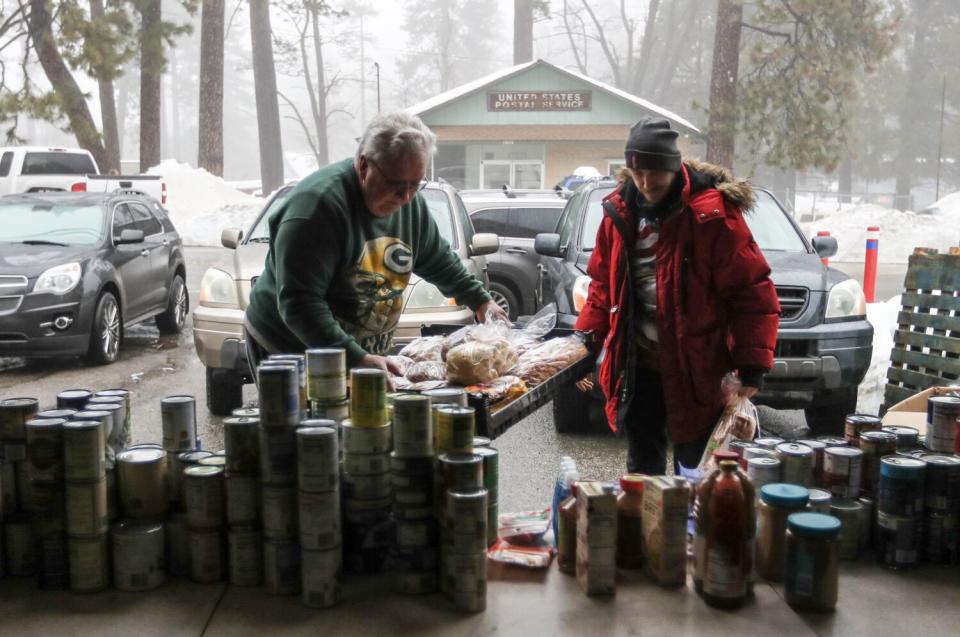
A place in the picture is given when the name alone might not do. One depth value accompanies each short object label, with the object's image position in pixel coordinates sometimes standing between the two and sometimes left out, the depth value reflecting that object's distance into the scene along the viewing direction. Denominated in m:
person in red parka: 3.85
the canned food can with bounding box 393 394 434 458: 2.74
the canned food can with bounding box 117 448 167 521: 2.81
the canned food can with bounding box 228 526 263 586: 2.76
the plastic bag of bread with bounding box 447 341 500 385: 4.04
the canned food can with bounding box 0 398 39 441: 2.86
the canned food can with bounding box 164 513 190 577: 2.83
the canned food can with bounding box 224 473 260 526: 2.75
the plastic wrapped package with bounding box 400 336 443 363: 4.42
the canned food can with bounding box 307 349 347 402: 3.08
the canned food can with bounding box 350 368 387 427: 2.80
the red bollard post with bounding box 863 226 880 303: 15.52
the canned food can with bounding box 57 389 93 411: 3.14
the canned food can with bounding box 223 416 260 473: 2.75
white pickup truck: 22.09
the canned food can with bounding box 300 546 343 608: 2.67
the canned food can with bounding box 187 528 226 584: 2.77
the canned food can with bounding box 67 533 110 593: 2.73
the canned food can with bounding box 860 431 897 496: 3.19
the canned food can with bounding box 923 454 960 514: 2.97
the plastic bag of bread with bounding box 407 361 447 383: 4.15
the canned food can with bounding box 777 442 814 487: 3.12
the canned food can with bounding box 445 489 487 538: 2.60
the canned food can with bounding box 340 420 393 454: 2.82
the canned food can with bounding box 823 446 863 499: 3.13
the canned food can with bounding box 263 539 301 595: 2.71
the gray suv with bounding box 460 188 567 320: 12.40
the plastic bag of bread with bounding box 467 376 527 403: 3.80
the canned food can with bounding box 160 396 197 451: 2.99
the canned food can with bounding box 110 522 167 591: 2.74
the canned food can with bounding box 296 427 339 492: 2.63
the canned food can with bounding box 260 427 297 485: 2.70
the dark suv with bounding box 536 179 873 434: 7.21
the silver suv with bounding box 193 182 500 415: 7.96
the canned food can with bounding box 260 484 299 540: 2.70
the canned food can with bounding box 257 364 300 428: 2.73
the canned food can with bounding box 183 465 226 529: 2.75
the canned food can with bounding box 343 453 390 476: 2.82
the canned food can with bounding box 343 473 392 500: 2.82
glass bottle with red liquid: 2.69
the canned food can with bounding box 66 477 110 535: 2.71
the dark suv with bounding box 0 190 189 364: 9.96
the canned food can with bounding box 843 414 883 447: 3.39
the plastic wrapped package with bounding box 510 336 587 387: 4.16
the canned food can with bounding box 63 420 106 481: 2.69
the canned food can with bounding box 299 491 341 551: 2.66
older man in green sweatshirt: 3.52
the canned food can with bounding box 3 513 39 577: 2.81
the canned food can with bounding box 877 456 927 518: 2.95
